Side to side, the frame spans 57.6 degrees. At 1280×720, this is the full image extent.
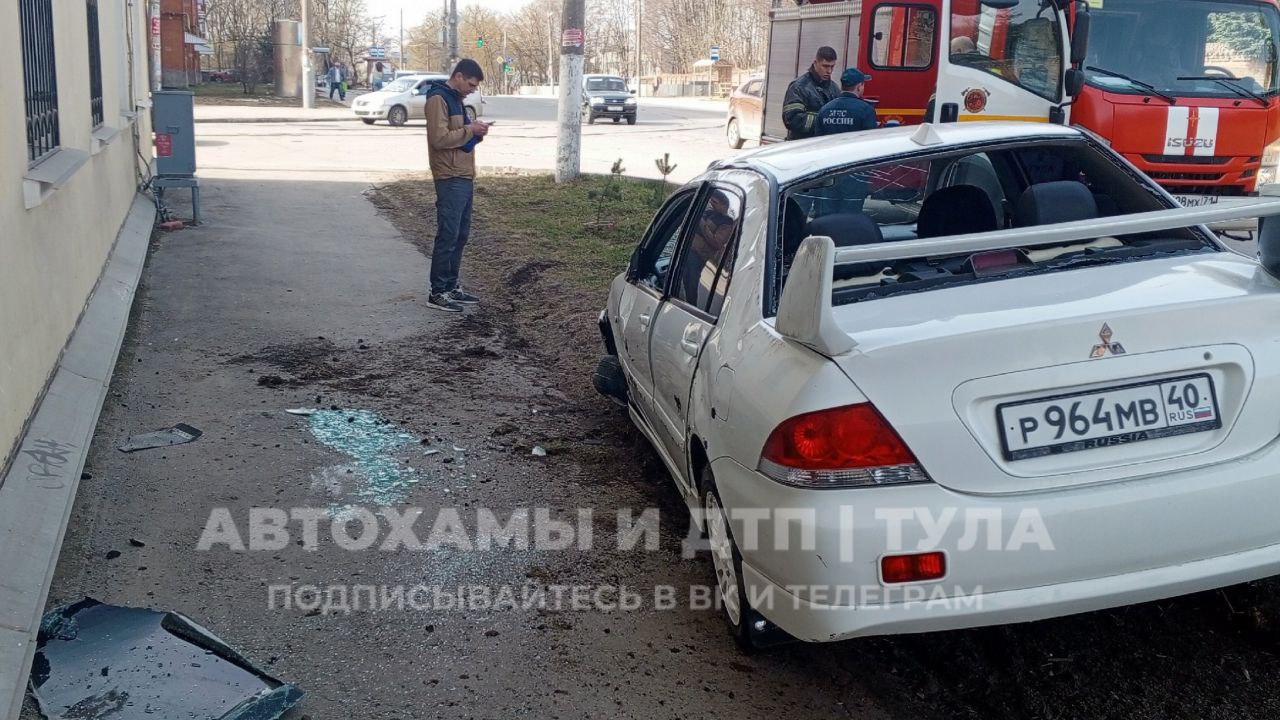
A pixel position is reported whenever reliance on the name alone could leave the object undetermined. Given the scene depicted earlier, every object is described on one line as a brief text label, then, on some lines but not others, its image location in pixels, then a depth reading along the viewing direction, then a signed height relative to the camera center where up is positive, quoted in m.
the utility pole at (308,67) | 38.16 +0.82
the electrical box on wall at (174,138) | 11.79 -0.49
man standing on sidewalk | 8.41 -0.52
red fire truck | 11.09 +0.39
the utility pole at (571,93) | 16.41 +0.11
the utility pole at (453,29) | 55.34 +3.26
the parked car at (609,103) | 38.09 -0.04
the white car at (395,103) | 33.62 -0.23
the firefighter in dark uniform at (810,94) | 10.84 +0.14
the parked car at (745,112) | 23.42 -0.13
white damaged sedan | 2.86 -0.81
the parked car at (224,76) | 57.78 +0.67
